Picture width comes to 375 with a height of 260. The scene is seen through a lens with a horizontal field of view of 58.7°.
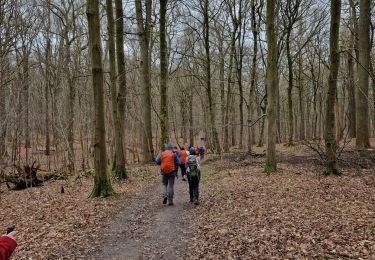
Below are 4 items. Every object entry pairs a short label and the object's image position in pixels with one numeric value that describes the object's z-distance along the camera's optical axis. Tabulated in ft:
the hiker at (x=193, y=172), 33.40
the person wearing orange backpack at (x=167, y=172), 33.78
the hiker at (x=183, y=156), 51.06
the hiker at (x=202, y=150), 76.23
